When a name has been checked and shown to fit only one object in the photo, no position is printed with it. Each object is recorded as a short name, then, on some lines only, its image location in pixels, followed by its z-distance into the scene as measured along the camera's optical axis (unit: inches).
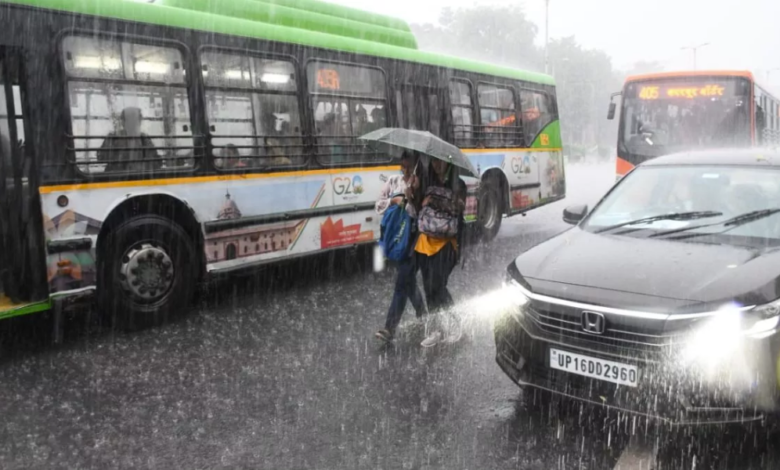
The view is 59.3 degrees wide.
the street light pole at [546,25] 1671.0
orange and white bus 563.5
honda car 125.3
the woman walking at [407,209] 207.3
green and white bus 216.7
